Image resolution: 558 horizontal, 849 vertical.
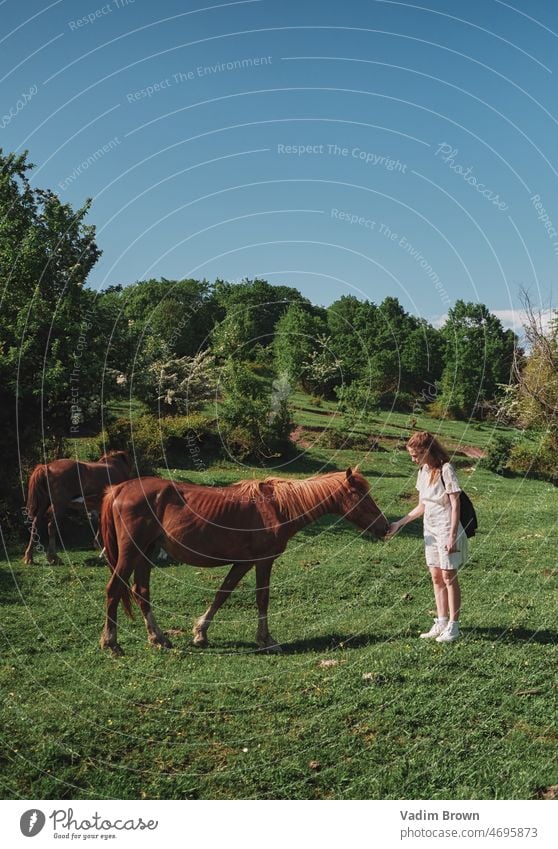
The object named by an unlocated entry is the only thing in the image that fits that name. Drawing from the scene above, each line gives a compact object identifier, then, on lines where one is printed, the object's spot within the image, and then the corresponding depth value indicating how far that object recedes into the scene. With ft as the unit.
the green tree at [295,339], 84.64
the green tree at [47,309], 53.06
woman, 27.61
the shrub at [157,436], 75.20
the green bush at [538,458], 104.32
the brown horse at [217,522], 28.40
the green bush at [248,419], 89.40
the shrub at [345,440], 103.65
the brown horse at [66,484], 48.67
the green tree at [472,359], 144.66
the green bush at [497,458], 105.91
